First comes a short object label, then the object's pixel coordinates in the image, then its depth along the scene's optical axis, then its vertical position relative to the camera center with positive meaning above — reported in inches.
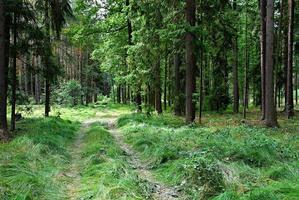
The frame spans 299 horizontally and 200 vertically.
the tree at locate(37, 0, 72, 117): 840.2 +158.6
